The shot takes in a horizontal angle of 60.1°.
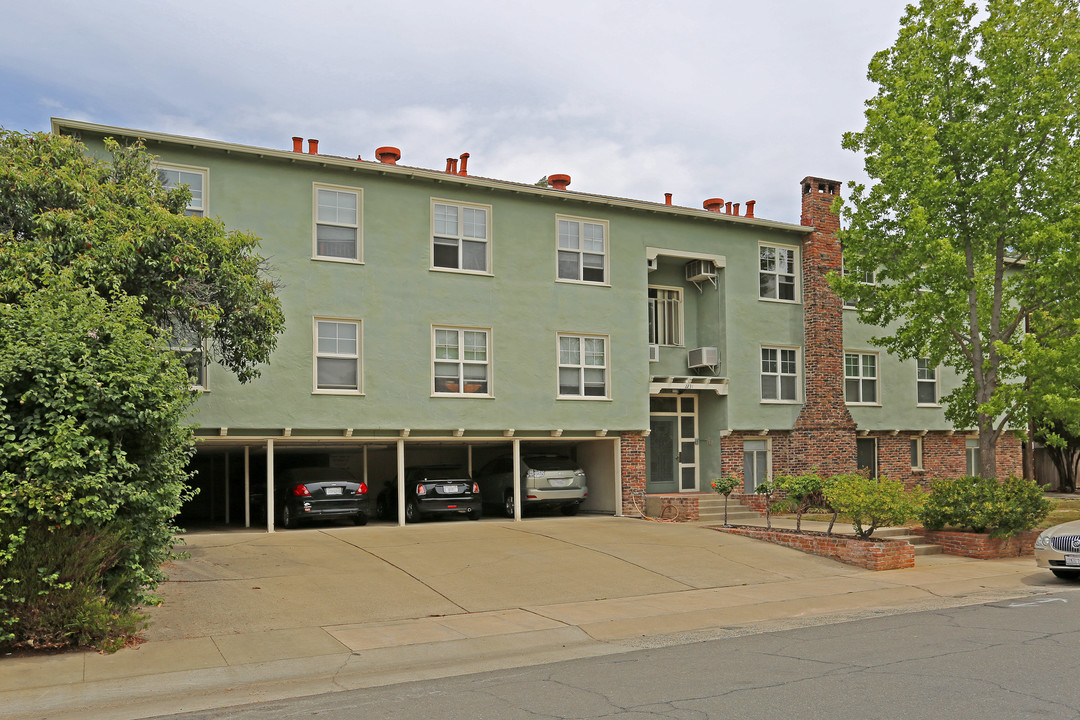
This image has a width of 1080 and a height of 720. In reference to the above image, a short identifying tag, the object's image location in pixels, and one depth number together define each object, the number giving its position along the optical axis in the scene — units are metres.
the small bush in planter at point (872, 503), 16.05
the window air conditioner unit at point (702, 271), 23.95
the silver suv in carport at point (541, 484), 21.17
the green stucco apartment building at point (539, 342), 18.86
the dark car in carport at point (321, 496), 18.41
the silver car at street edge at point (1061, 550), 13.78
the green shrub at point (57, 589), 8.55
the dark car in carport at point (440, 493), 19.88
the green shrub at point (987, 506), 17.30
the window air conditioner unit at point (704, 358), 23.72
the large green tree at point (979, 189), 18.47
